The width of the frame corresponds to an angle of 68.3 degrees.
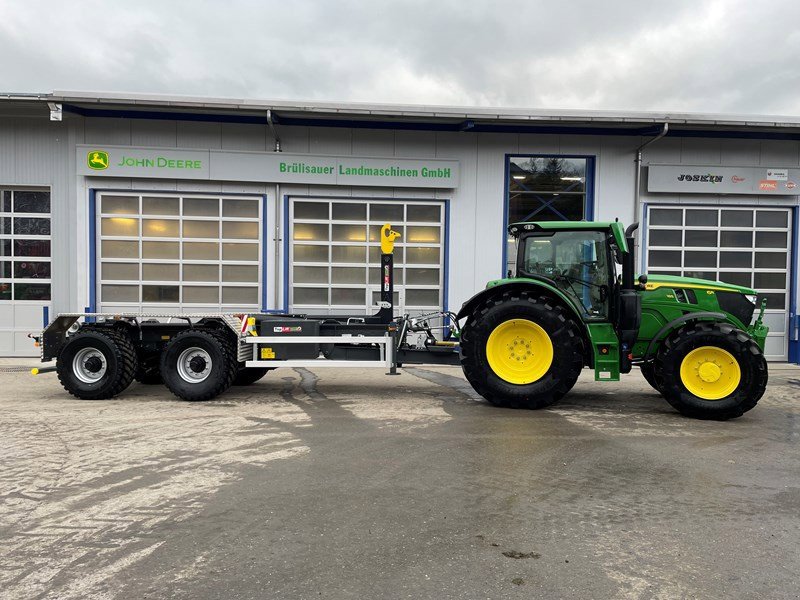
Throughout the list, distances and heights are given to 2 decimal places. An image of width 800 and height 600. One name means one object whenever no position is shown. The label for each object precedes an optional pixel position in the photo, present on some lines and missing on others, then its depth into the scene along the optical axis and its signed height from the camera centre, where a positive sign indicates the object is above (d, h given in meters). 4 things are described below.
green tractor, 7.16 -0.44
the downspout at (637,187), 12.90 +2.16
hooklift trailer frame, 8.19 -0.82
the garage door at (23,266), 12.52 +0.20
